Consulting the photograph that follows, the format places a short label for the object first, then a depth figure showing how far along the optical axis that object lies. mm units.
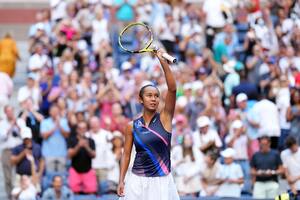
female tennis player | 11773
